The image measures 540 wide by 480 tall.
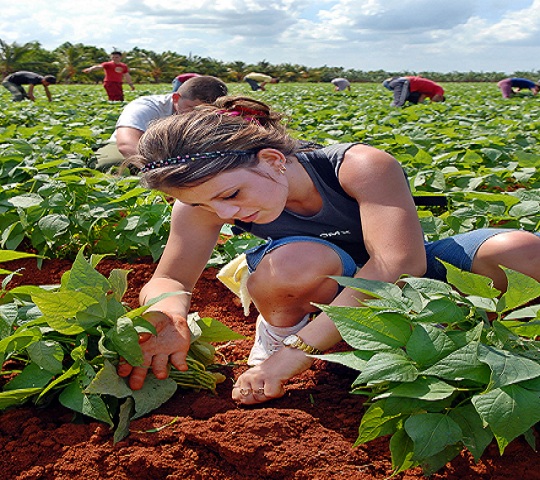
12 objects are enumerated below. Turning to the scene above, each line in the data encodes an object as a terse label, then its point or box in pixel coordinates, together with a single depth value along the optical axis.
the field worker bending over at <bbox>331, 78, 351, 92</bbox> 20.42
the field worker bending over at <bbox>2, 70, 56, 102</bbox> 14.66
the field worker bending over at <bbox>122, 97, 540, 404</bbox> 1.68
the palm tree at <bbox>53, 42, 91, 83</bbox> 35.62
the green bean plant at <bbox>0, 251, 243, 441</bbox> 1.53
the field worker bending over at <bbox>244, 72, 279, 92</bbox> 20.83
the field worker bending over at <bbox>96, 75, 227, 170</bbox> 3.88
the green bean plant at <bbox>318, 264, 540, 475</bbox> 1.19
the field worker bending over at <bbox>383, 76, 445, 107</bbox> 12.32
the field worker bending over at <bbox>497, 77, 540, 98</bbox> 15.32
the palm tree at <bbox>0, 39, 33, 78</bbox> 35.75
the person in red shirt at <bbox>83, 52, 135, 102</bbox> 13.30
